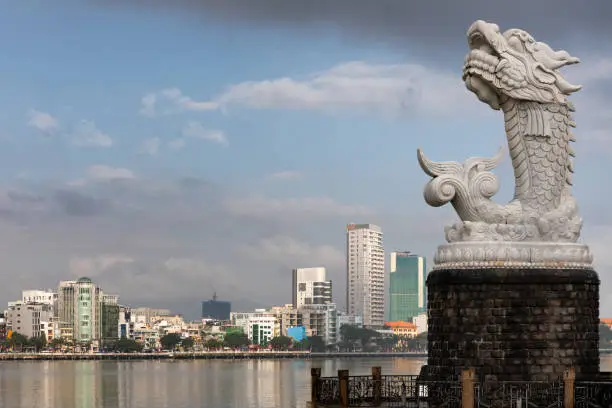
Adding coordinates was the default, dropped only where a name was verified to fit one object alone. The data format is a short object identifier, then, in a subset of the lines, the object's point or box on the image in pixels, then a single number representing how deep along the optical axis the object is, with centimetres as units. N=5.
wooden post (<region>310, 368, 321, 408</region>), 3256
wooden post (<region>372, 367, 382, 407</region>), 3308
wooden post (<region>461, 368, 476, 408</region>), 2858
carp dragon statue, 3175
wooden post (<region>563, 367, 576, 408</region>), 2889
